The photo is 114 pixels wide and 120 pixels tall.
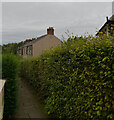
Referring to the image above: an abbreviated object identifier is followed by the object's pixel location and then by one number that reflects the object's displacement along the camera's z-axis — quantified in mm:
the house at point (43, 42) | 27491
